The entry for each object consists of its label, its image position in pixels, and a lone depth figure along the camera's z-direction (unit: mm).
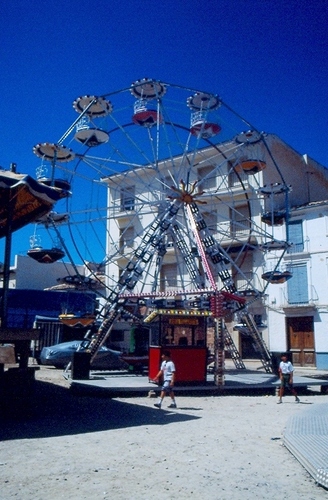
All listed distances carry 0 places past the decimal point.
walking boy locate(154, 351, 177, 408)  13469
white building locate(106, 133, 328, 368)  23500
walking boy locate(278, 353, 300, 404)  15641
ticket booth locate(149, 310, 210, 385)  17391
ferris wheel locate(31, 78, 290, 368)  21500
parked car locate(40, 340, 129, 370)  24844
